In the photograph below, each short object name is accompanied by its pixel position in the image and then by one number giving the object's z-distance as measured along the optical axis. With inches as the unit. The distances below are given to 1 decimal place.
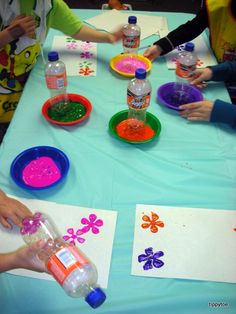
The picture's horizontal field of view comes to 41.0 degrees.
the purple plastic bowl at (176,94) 47.6
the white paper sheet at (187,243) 28.4
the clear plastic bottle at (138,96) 40.8
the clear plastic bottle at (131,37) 54.3
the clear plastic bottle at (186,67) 49.2
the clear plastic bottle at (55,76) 43.0
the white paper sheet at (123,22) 63.5
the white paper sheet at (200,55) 55.5
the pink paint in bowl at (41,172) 36.3
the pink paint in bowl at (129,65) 53.7
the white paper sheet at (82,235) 28.4
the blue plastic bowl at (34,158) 35.5
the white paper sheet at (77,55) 53.7
